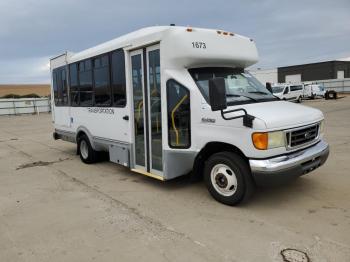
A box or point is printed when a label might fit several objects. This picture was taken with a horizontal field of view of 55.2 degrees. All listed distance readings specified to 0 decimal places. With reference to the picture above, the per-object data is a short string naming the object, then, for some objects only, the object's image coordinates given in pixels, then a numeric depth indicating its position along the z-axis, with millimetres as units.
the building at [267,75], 57719
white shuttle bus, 4496
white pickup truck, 32975
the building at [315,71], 52312
